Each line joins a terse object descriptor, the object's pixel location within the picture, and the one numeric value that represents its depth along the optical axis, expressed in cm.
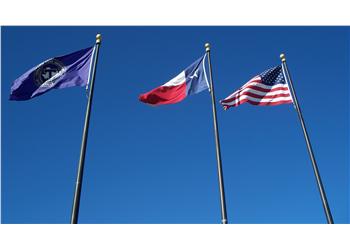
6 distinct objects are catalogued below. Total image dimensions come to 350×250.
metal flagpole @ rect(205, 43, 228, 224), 930
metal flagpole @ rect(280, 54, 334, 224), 1016
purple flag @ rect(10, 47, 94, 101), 1202
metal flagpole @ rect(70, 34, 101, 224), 848
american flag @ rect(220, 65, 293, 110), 1275
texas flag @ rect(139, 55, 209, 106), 1259
